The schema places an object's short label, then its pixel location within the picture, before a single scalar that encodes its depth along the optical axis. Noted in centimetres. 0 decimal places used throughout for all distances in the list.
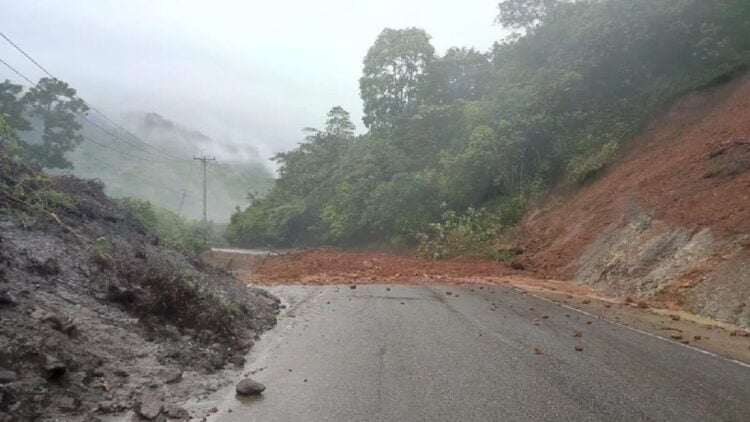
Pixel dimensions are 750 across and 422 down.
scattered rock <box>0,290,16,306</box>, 583
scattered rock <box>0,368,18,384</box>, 470
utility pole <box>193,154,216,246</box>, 5367
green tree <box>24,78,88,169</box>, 3784
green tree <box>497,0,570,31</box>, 3585
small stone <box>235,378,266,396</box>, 587
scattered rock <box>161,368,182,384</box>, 614
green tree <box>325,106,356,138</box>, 5228
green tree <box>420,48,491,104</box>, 4325
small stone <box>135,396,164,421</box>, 504
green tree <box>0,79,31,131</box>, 3478
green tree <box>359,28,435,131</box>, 4681
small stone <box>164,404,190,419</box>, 512
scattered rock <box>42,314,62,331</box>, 589
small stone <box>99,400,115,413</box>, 509
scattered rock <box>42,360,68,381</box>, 509
